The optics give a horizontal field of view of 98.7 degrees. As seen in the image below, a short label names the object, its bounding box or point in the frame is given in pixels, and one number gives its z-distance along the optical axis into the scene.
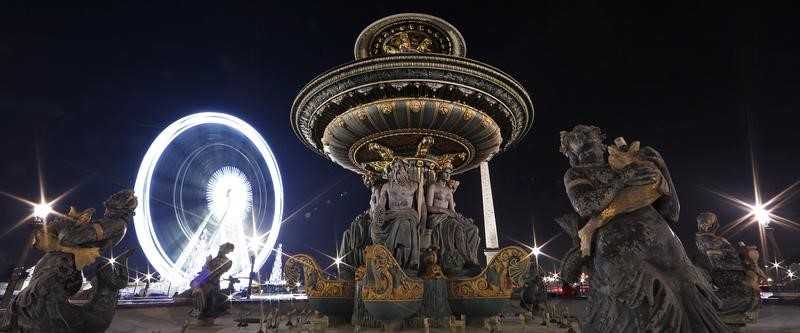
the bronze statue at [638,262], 1.96
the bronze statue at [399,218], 5.62
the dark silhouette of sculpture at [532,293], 7.43
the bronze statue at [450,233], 5.95
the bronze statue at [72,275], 3.12
